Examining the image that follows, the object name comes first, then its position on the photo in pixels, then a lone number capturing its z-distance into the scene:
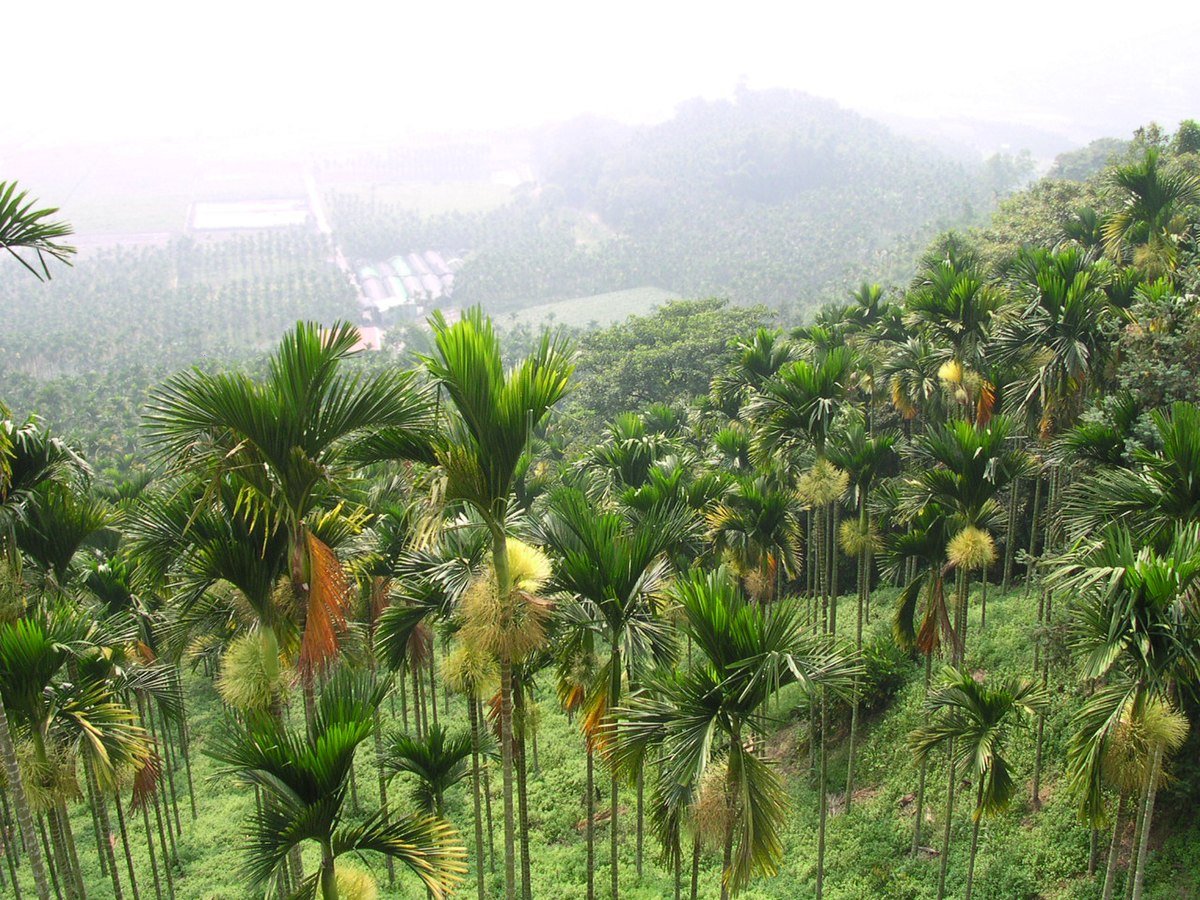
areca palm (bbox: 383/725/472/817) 10.34
